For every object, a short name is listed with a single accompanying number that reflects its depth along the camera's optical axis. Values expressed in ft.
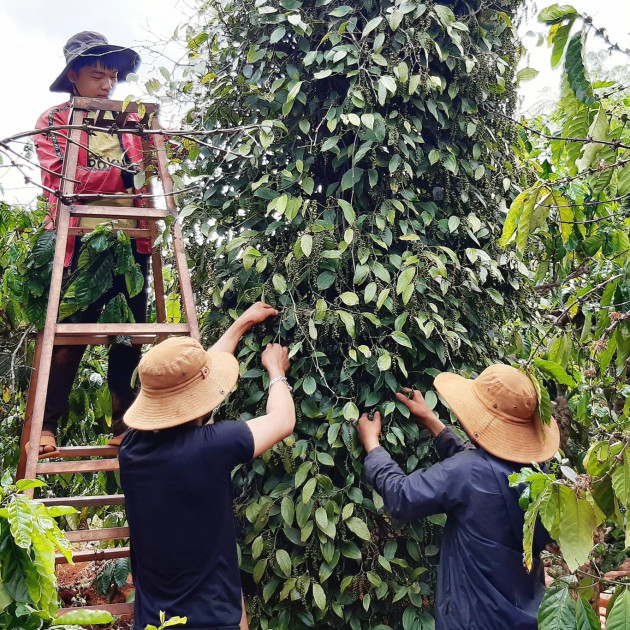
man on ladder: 8.70
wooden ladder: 7.38
